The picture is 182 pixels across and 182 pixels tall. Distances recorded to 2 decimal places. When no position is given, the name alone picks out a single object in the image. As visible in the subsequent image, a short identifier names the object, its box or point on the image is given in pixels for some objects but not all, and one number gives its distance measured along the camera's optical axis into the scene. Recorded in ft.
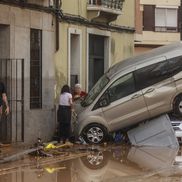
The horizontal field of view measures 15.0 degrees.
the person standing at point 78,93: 71.20
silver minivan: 65.72
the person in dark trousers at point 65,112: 65.36
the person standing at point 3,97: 56.90
